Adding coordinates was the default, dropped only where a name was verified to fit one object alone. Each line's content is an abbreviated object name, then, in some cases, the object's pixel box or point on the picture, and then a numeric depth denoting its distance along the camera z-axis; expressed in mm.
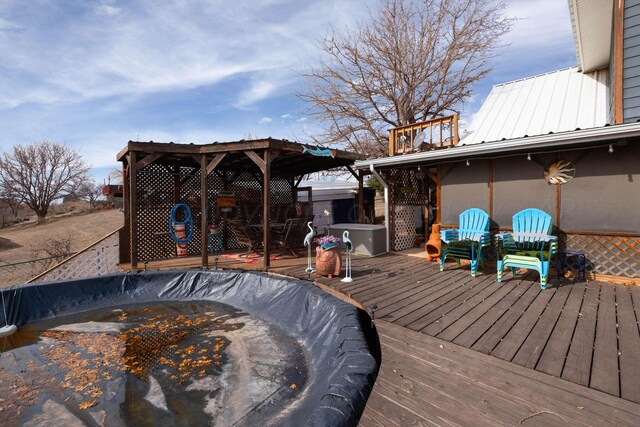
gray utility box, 6457
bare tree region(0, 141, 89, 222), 23750
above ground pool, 2422
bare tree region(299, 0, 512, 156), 12438
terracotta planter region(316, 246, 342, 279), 4770
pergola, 5715
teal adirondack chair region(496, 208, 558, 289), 3928
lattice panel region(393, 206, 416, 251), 7523
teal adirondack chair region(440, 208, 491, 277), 4699
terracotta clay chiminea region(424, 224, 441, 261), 5788
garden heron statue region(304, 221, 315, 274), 5076
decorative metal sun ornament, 4688
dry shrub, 8836
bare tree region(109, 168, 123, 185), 39375
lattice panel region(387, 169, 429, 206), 8188
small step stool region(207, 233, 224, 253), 8180
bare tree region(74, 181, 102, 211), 29609
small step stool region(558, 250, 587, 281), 4281
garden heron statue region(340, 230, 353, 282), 4538
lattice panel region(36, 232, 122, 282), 6168
